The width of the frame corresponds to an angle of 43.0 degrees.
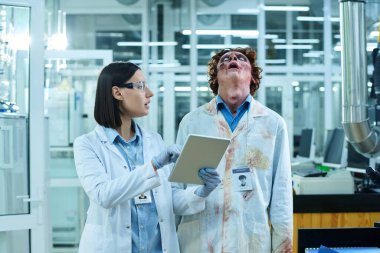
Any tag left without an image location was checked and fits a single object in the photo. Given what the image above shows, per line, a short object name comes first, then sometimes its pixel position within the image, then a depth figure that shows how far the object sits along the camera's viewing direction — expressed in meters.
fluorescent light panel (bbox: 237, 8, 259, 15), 7.83
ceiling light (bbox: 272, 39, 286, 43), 8.07
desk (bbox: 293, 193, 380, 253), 2.99
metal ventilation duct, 2.97
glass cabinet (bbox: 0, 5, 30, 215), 3.09
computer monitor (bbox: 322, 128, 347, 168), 4.20
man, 1.82
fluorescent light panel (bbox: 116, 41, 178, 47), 7.68
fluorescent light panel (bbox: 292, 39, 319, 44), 8.20
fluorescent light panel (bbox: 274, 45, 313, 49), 8.12
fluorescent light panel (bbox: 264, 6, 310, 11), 8.00
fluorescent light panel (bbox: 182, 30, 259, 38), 7.88
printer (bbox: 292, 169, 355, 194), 3.13
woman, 1.65
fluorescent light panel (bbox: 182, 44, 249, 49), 7.76
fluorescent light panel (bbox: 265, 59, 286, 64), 7.93
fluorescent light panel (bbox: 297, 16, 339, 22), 8.05
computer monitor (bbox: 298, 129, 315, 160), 5.49
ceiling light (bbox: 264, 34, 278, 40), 8.01
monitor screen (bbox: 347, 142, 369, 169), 3.84
